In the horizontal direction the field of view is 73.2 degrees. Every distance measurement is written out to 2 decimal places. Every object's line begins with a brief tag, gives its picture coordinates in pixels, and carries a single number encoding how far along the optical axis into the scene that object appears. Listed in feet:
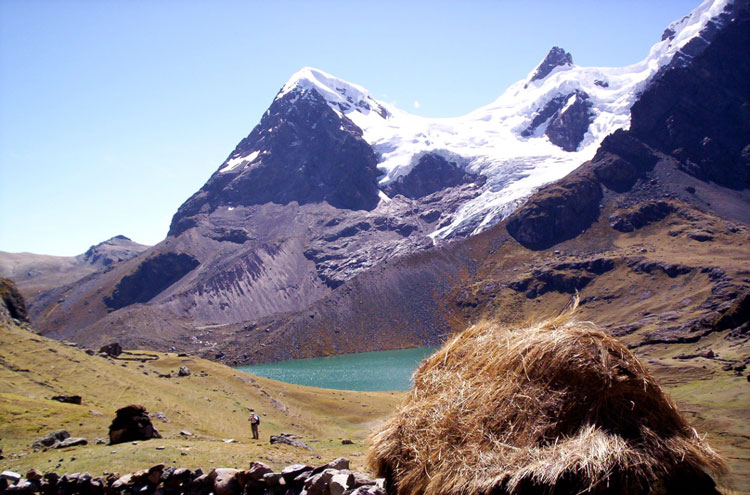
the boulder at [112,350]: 200.54
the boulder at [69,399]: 95.91
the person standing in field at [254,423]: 92.58
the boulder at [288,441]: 86.01
